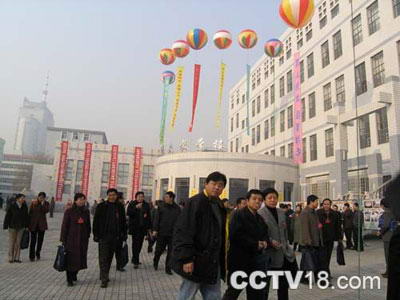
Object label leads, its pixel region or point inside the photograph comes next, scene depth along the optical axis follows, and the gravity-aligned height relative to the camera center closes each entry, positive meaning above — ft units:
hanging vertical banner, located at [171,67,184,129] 90.89 +31.96
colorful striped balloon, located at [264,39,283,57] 79.00 +37.46
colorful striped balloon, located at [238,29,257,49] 73.05 +36.33
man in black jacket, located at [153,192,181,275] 28.43 -1.33
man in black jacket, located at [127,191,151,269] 29.99 -1.23
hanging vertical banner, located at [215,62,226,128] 88.33 +32.93
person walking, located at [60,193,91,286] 22.08 -1.99
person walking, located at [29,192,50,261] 31.09 -1.65
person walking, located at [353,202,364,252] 43.50 -1.55
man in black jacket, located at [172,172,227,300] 11.18 -1.21
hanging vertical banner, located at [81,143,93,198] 142.61 +14.49
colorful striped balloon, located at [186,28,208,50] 71.87 +35.50
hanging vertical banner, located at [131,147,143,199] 146.72 +16.45
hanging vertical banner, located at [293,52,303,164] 95.20 +25.36
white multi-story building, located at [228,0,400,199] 62.69 +27.18
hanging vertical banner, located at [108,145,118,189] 143.43 +16.21
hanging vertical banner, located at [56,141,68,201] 141.69 +16.66
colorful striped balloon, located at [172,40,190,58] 75.56 +35.00
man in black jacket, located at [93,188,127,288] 21.97 -1.50
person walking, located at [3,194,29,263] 29.71 -1.91
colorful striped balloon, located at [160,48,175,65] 77.56 +33.98
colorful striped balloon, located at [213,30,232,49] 73.67 +36.27
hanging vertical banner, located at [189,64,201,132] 83.25 +29.87
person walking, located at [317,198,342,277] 25.46 -0.97
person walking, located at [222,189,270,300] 14.83 -1.54
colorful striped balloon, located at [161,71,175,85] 95.04 +35.88
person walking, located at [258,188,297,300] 15.88 -1.38
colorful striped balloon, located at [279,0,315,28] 49.47 +29.04
